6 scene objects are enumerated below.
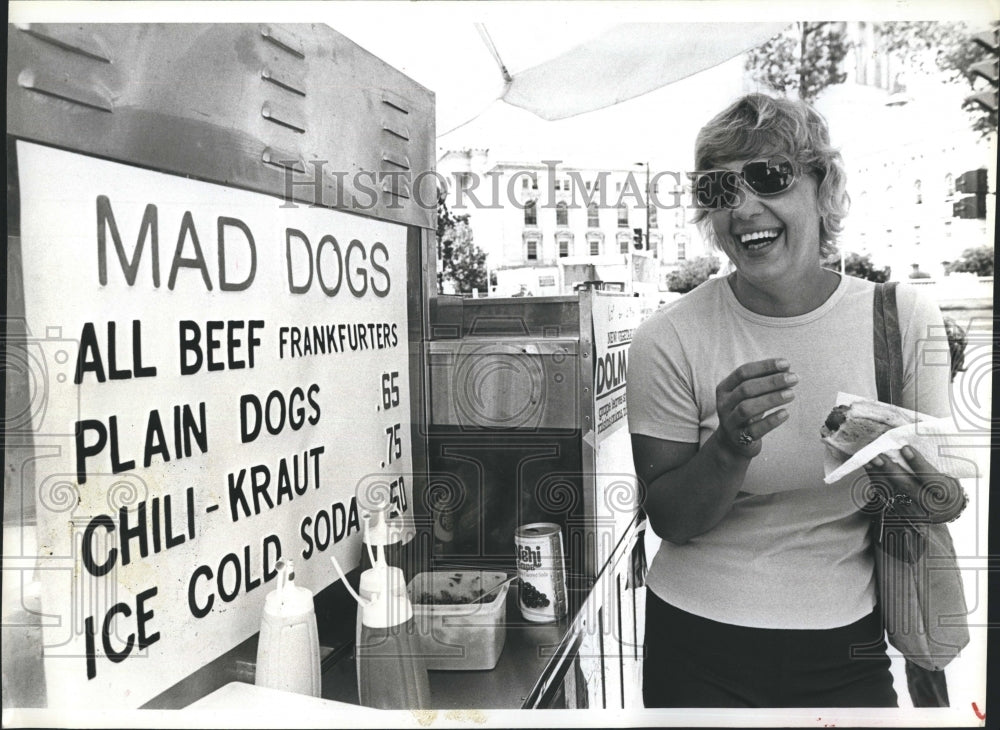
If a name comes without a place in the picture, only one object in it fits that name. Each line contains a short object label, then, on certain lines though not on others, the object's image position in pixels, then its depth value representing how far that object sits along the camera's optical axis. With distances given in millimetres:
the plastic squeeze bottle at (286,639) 1662
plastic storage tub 1827
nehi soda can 1898
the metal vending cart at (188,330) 1511
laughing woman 1751
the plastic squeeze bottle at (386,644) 1743
